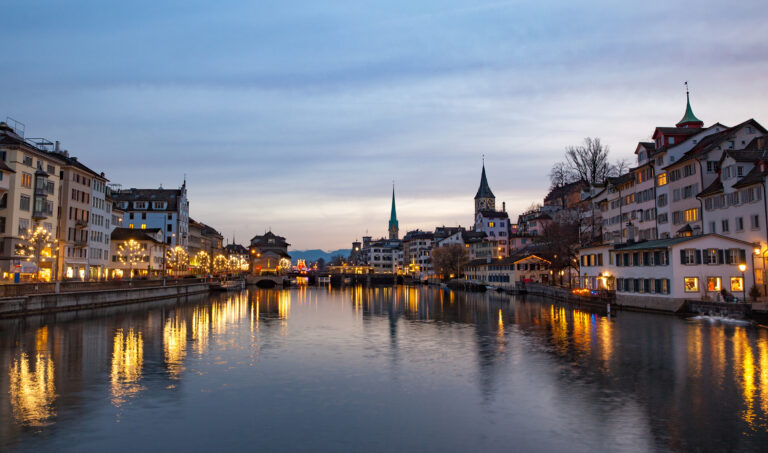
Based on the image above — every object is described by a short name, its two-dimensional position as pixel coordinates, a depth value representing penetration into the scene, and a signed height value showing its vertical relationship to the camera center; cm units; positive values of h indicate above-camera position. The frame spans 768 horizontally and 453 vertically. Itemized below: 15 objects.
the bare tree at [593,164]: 10331 +1909
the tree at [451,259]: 17212 +261
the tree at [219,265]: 17890 +154
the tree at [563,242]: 9938 +440
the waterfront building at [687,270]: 5691 -46
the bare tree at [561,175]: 10900 +1780
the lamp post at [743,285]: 5195 -197
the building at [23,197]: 6544 +936
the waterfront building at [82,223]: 8319 +761
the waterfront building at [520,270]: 12562 -65
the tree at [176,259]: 12758 +250
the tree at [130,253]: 10475 +330
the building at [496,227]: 17456 +1292
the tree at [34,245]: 6178 +308
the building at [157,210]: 14250 +1522
